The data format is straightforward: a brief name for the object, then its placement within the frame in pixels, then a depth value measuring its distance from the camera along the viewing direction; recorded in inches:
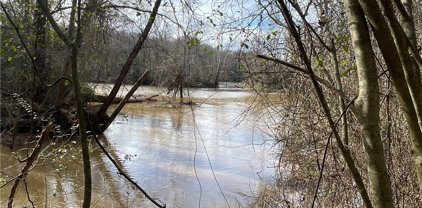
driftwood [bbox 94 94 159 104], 797.2
